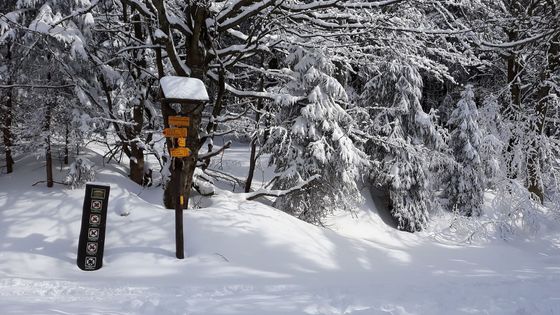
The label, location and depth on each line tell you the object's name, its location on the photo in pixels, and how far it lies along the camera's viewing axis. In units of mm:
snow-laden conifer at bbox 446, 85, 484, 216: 17344
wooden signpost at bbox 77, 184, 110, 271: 7109
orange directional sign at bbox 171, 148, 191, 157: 7121
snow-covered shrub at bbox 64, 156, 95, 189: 10476
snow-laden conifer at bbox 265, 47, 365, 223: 12281
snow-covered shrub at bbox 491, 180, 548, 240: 12922
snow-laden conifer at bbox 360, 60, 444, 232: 15688
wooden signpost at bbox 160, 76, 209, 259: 7148
